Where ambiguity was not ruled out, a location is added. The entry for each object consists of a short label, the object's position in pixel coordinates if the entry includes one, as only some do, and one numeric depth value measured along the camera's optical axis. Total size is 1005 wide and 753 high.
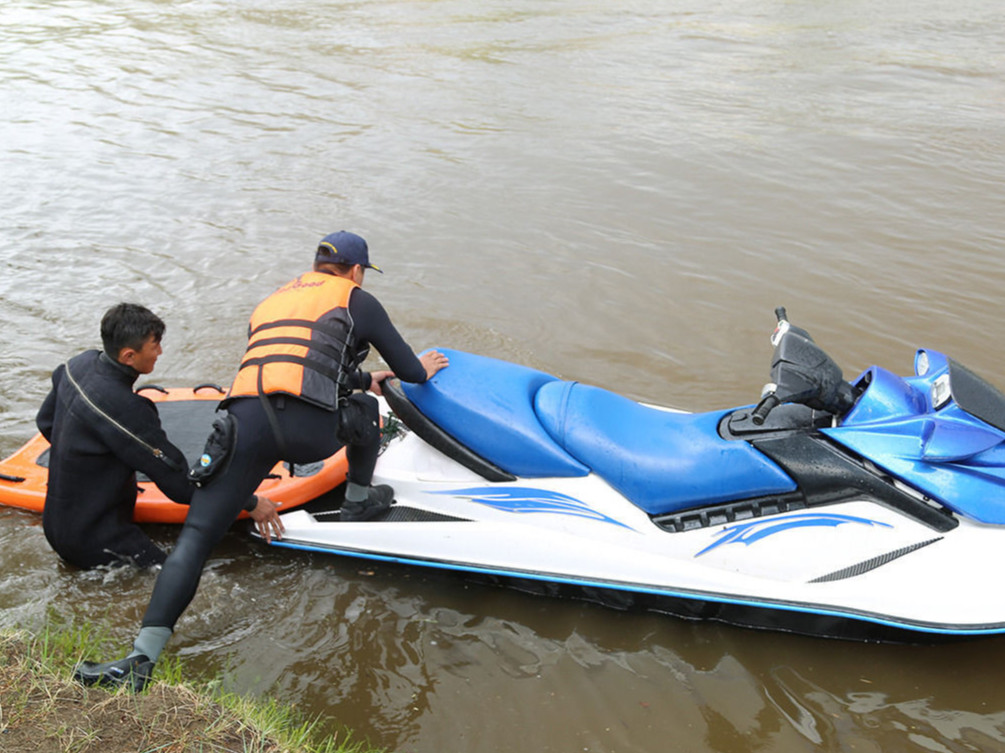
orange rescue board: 4.07
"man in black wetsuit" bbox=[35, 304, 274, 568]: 3.44
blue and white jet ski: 3.08
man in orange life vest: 3.24
